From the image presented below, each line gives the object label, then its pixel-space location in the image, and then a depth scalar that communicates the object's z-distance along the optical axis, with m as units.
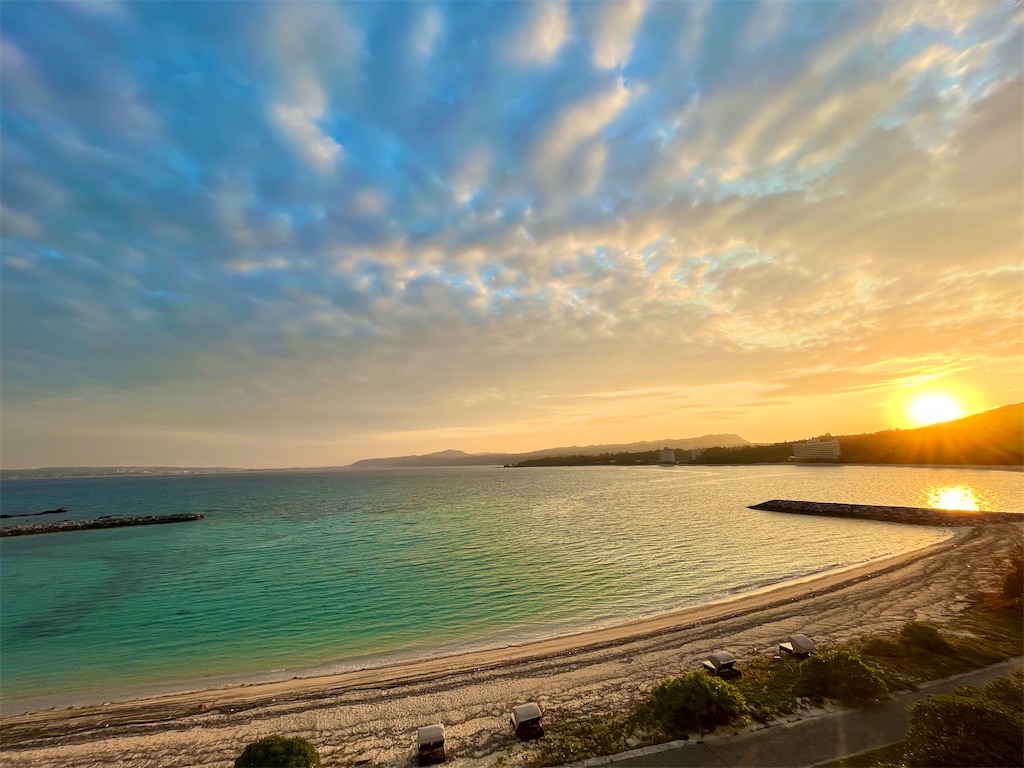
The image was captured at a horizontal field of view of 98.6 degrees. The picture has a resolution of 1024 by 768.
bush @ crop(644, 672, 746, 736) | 11.62
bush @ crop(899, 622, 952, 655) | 15.02
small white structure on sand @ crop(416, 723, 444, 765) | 11.85
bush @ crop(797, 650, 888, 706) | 12.18
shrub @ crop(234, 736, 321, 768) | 9.99
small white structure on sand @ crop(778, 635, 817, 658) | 15.59
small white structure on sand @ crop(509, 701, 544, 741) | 12.39
